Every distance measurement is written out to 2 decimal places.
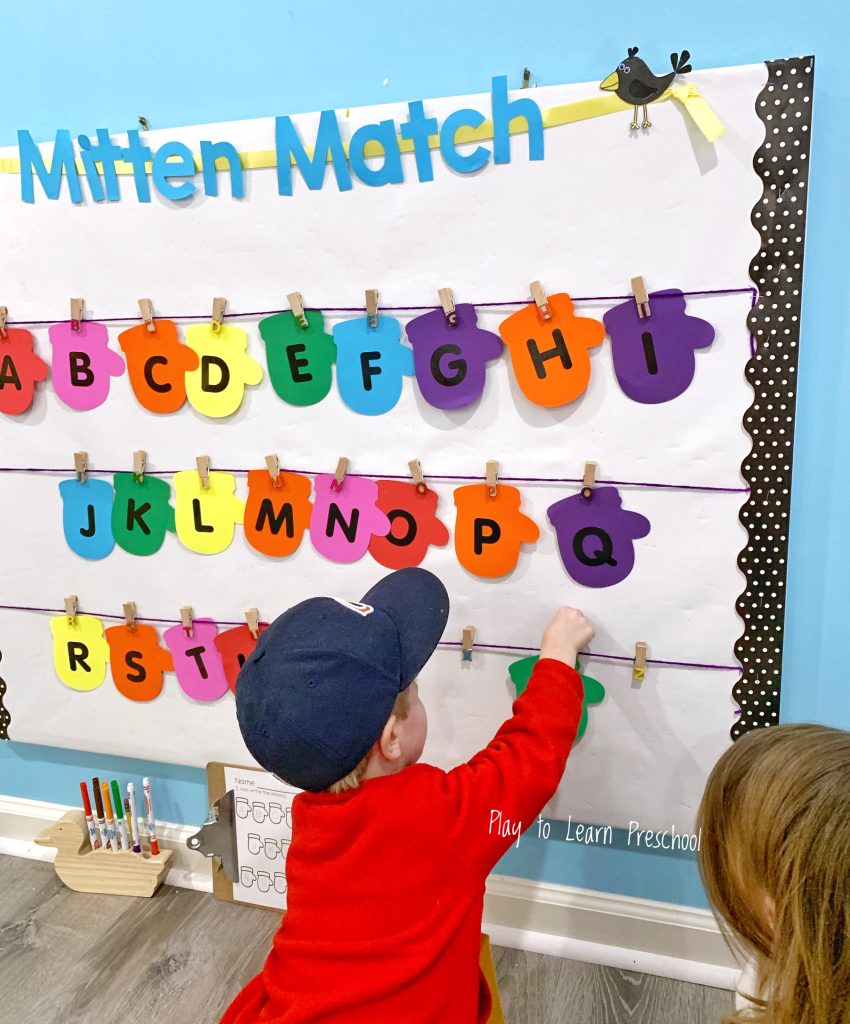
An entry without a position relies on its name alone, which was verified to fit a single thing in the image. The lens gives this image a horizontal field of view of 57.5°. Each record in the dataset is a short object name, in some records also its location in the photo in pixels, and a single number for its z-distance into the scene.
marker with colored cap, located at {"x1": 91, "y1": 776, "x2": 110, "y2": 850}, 1.34
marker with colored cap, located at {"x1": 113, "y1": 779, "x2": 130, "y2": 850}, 1.35
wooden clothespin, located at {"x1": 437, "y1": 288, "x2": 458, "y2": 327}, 0.97
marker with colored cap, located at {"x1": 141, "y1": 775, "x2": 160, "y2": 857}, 1.31
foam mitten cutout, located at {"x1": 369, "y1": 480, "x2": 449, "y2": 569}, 1.05
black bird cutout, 0.86
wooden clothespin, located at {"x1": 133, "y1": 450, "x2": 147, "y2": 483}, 1.15
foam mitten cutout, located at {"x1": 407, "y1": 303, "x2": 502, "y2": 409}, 0.98
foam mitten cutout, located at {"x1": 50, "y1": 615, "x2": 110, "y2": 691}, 1.27
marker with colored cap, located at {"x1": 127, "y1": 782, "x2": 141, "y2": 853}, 1.31
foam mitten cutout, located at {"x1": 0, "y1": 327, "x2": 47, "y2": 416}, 1.18
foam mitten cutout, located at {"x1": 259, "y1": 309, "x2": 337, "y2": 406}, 1.04
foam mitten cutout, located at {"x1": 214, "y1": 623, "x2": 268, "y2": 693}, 1.17
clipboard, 1.25
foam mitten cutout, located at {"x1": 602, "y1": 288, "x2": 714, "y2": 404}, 0.91
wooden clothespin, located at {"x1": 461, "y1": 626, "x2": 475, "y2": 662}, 1.06
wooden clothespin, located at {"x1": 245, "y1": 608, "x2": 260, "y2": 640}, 1.16
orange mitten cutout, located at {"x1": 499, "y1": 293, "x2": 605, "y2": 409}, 0.94
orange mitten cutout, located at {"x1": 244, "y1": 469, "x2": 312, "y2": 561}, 1.11
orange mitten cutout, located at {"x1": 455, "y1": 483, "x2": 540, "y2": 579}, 1.02
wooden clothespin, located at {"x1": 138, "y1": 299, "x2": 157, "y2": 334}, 1.09
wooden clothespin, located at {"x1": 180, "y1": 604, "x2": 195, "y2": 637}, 1.19
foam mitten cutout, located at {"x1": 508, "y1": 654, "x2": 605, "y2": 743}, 1.03
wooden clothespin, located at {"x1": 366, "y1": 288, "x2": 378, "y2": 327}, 1.00
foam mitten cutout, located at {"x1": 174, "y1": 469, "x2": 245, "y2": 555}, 1.14
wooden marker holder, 1.34
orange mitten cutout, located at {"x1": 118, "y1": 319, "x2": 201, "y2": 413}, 1.11
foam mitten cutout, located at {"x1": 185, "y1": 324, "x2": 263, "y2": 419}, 1.08
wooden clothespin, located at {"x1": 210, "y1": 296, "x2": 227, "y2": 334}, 1.07
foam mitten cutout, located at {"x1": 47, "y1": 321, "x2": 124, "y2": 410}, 1.15
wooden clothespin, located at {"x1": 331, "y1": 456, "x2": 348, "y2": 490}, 1.06
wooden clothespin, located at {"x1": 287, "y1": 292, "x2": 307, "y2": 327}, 1.02
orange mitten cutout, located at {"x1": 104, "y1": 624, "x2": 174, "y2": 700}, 1.23
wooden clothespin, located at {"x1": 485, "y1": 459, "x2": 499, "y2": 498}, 1.00
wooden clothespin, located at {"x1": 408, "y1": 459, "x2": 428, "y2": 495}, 1.03
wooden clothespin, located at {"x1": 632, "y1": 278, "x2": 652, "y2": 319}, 0.91
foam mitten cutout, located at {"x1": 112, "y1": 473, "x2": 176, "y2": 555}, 1.17
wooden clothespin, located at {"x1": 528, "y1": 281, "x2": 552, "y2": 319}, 0.94
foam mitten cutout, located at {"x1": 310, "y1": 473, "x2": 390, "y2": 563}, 1.08
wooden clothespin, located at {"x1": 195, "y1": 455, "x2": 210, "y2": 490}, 1.12
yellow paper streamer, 0.85
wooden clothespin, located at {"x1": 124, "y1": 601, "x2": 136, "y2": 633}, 1.22
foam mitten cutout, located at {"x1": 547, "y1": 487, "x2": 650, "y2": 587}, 0.99
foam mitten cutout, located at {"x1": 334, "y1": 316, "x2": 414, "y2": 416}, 1.02
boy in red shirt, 0.73
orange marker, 1.35
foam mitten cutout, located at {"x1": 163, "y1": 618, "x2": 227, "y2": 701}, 1.20
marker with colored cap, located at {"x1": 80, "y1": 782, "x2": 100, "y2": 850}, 1.34
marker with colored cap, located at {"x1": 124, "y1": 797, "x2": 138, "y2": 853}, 1.34
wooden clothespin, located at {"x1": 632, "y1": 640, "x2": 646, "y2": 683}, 1.00
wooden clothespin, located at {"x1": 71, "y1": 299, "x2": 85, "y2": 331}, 1.13
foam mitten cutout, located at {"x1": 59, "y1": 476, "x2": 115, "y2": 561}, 1.20
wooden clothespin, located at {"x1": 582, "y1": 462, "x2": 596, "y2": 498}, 0.97
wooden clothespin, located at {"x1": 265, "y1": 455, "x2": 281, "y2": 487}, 1.08
